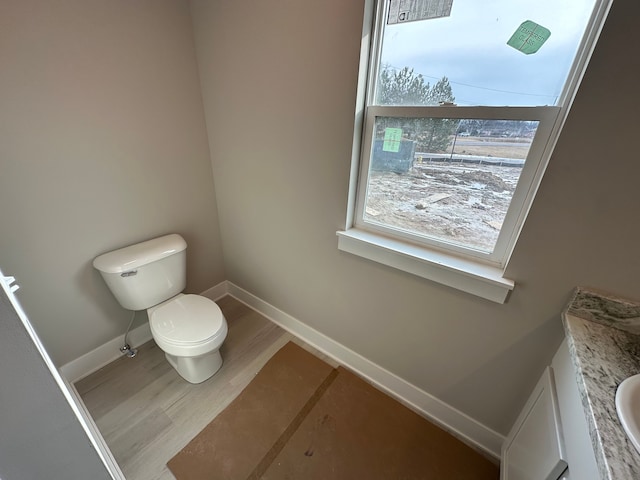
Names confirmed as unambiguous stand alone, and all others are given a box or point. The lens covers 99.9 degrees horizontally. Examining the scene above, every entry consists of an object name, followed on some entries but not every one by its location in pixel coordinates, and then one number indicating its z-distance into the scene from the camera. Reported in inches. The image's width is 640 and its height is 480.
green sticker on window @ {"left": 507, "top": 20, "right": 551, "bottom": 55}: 32.5
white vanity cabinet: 25.6
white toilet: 54.9
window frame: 34.1
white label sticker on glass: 37.2
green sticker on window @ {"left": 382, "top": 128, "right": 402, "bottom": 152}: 46.1
